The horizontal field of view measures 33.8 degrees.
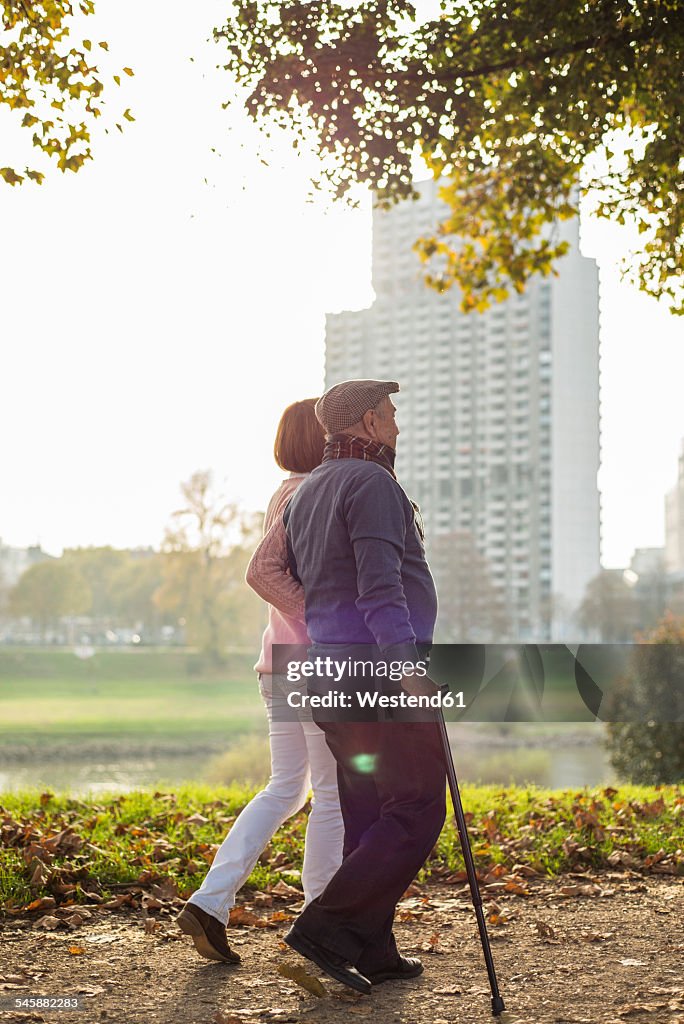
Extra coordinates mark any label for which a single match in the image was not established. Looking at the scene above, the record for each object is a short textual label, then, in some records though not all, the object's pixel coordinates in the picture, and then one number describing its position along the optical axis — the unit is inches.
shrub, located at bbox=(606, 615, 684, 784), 573.0
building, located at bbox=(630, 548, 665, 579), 3840.6
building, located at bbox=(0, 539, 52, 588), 3315.0
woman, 164.9
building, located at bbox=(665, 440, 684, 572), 6092.5
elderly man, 150.4
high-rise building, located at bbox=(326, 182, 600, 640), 5388.8
